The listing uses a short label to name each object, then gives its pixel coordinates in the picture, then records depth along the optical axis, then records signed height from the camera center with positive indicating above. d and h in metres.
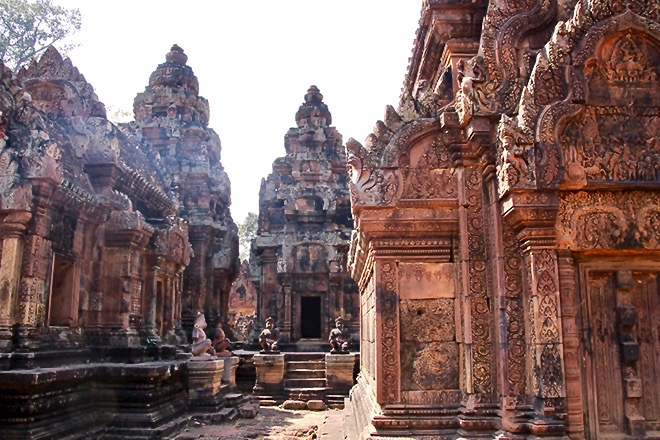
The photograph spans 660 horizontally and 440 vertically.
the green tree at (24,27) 22.94 +11.35
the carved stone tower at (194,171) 22.44 +5.84
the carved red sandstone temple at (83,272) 8.48 +0.90
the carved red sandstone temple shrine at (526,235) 5.02 +0.78
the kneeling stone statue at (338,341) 16.53 -0.43
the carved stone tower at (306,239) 21.88 +3.18
